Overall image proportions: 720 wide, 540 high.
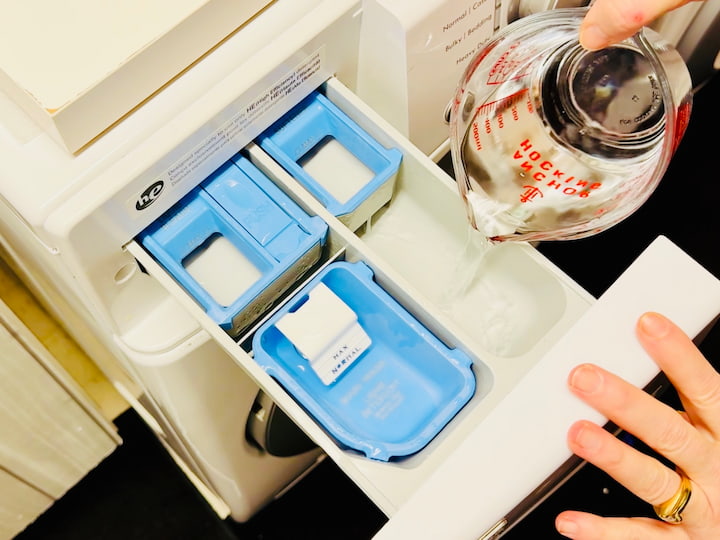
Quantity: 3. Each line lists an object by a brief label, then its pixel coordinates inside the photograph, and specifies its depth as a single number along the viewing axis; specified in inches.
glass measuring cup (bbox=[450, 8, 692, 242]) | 24.7
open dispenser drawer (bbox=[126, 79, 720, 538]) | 24.3
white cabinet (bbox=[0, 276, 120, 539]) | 34.3
